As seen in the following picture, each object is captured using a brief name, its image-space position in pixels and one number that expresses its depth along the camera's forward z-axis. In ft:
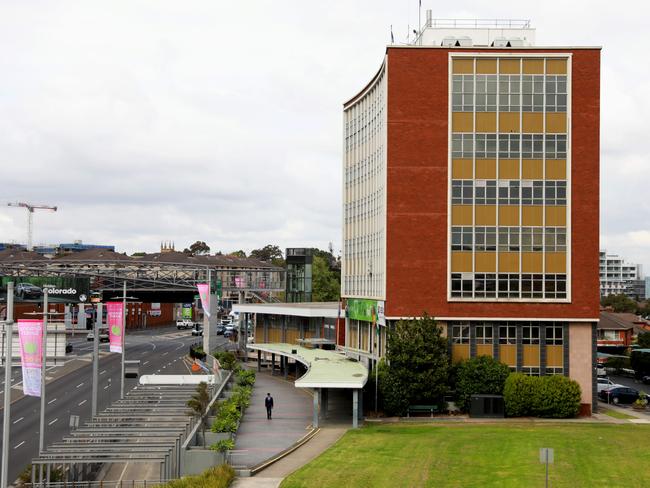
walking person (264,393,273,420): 176.76
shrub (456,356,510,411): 184.75
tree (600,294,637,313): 633.61
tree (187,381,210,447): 142.72
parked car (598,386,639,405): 221.46
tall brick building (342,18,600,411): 195.11
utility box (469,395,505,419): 183.52
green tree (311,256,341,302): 533.55
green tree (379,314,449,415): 180.14
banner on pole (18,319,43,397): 118.52
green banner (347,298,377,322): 212.02
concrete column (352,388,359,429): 162.81
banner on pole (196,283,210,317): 291.17
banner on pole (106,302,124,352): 180.41
